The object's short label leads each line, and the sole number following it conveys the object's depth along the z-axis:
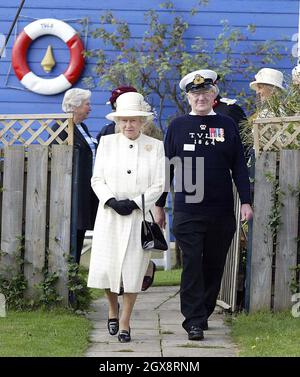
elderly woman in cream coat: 14.30
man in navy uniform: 14.62
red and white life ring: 23.94
